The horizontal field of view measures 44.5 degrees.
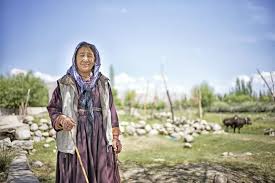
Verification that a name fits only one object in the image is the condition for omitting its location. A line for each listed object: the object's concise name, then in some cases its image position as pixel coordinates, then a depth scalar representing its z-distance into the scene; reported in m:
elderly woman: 2.05
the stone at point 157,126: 8.55
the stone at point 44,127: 6.83
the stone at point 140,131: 8.07
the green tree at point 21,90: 6.84
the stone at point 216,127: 8.21
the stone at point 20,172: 2.89
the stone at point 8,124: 5.65
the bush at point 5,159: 3.62
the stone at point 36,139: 6.23
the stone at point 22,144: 5.19
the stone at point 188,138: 6.87
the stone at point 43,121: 7.21
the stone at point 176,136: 7.50
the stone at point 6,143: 4.83
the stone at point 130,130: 7.99
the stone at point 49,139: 6.29
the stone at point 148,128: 8.34
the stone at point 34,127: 6.72
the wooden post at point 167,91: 9.81
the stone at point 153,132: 8.12
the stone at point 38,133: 6.47
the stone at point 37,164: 4.35
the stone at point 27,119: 7.18
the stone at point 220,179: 3.12
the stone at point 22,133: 5.74
